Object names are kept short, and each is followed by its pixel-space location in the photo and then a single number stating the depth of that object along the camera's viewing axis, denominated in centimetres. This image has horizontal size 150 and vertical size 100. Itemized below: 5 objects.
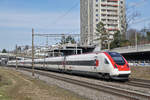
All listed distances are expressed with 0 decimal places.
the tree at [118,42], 6412
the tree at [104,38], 7006
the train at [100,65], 1955
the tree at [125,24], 6157
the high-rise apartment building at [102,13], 9981
